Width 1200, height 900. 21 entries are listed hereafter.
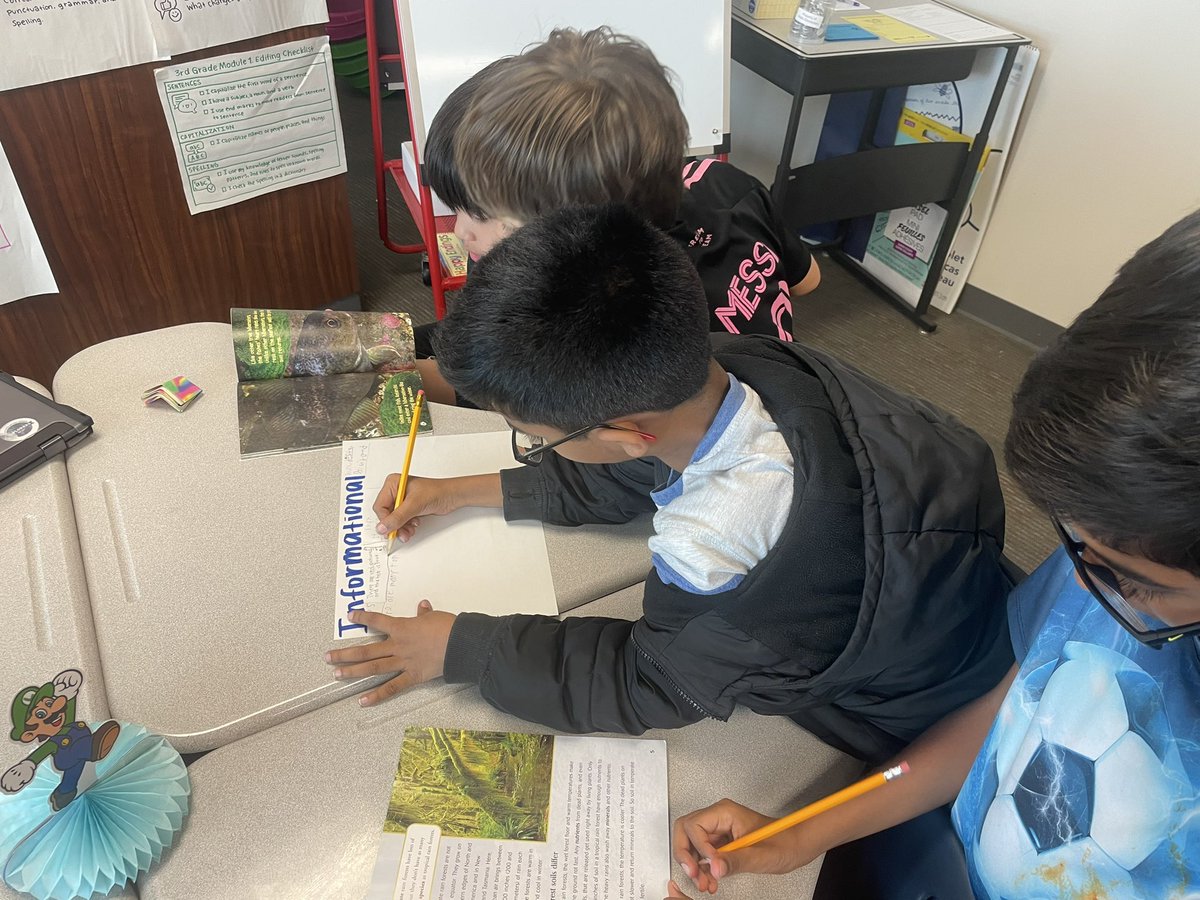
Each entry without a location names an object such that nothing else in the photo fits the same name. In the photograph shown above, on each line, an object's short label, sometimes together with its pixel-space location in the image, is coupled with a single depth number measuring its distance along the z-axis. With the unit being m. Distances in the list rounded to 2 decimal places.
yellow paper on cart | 2.12
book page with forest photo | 0.65
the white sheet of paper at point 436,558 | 0.88
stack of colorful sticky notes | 1.05
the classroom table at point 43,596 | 0.75
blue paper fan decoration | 0.60
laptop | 0.95
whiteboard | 1.67
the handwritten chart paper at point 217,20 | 1.55
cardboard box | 2.17
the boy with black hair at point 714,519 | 0.69
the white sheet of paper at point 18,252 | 1.54
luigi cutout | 0.62
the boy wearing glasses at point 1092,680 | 0.42
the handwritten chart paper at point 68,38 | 1.41
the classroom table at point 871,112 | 2.04
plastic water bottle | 2.01
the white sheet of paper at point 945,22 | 2.18
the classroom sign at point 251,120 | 1.68
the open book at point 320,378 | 1.06
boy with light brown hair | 1.04
